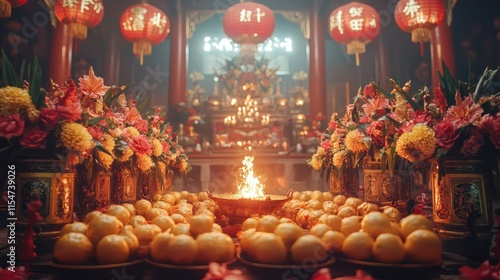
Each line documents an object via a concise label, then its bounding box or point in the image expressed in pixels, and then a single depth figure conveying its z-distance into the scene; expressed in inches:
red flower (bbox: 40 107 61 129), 53.6
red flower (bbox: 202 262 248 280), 37.7
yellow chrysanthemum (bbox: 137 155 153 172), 81.8
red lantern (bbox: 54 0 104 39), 166.9
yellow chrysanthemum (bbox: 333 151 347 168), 88.7
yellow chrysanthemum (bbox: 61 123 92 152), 53.9
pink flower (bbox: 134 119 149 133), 90.0
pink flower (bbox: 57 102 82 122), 54.0
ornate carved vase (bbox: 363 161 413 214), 74.3
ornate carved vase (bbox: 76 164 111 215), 70.5
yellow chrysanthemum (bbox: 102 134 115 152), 67.4
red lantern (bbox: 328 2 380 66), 203.0
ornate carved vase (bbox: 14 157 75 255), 52.6
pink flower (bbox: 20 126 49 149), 52.2
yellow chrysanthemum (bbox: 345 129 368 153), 79.0
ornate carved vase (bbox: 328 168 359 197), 96.3
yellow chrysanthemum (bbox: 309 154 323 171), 107.1
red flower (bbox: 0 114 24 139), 51.0
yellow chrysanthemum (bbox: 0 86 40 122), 52.4
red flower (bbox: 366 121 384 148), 72.8
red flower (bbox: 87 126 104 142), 62.6
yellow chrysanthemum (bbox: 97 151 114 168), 65.4
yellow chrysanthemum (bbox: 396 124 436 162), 56.7
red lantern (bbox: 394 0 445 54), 173.9
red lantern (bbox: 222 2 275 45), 211.3
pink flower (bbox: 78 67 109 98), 67.2
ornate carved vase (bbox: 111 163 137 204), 82.4
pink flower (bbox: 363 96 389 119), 77.1
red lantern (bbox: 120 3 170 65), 202.7
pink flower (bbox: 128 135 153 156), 77.7
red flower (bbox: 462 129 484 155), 52.9
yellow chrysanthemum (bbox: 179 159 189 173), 122.2
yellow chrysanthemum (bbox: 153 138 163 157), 91.7
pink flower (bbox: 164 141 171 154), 103.3
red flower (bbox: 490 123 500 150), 51.8
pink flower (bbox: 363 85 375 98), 81.9
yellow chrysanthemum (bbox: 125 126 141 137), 81.2
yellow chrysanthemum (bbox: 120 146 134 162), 76.7
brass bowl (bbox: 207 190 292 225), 67.6
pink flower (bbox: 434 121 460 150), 54.6
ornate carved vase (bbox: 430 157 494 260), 52.4
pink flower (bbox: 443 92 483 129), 54.0
